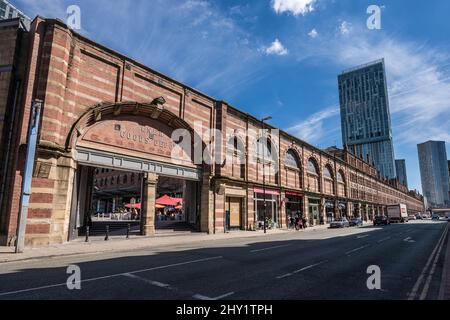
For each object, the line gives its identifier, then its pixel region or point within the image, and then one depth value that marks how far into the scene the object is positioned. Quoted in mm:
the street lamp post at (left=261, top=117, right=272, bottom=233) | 34050
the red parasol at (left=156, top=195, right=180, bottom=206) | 34344
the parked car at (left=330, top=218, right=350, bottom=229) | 38844
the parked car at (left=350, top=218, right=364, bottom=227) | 43375
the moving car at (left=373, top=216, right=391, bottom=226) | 45138
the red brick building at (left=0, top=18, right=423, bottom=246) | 15766
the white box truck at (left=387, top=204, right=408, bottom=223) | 51697
